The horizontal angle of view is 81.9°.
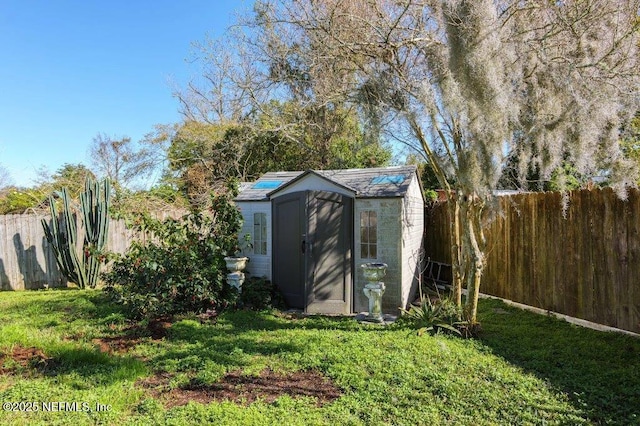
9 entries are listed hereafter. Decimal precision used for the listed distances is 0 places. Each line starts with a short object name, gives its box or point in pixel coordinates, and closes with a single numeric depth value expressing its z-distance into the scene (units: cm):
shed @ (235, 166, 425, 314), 620
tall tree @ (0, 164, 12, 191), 1415
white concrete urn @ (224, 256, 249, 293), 645
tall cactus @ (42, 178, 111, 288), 790
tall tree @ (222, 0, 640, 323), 364
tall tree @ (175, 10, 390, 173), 628
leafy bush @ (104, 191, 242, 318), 564
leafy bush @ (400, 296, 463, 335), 468
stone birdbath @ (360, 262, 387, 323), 558
